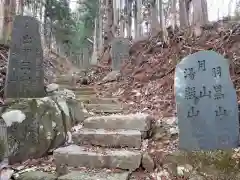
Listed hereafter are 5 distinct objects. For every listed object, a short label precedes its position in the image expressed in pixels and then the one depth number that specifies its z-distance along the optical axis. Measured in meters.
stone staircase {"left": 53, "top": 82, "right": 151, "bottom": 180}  2.43
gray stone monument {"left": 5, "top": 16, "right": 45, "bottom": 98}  3.23
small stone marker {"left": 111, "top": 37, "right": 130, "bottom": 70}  8.13
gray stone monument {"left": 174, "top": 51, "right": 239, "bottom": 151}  2.50
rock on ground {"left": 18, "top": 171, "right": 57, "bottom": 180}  2.31
